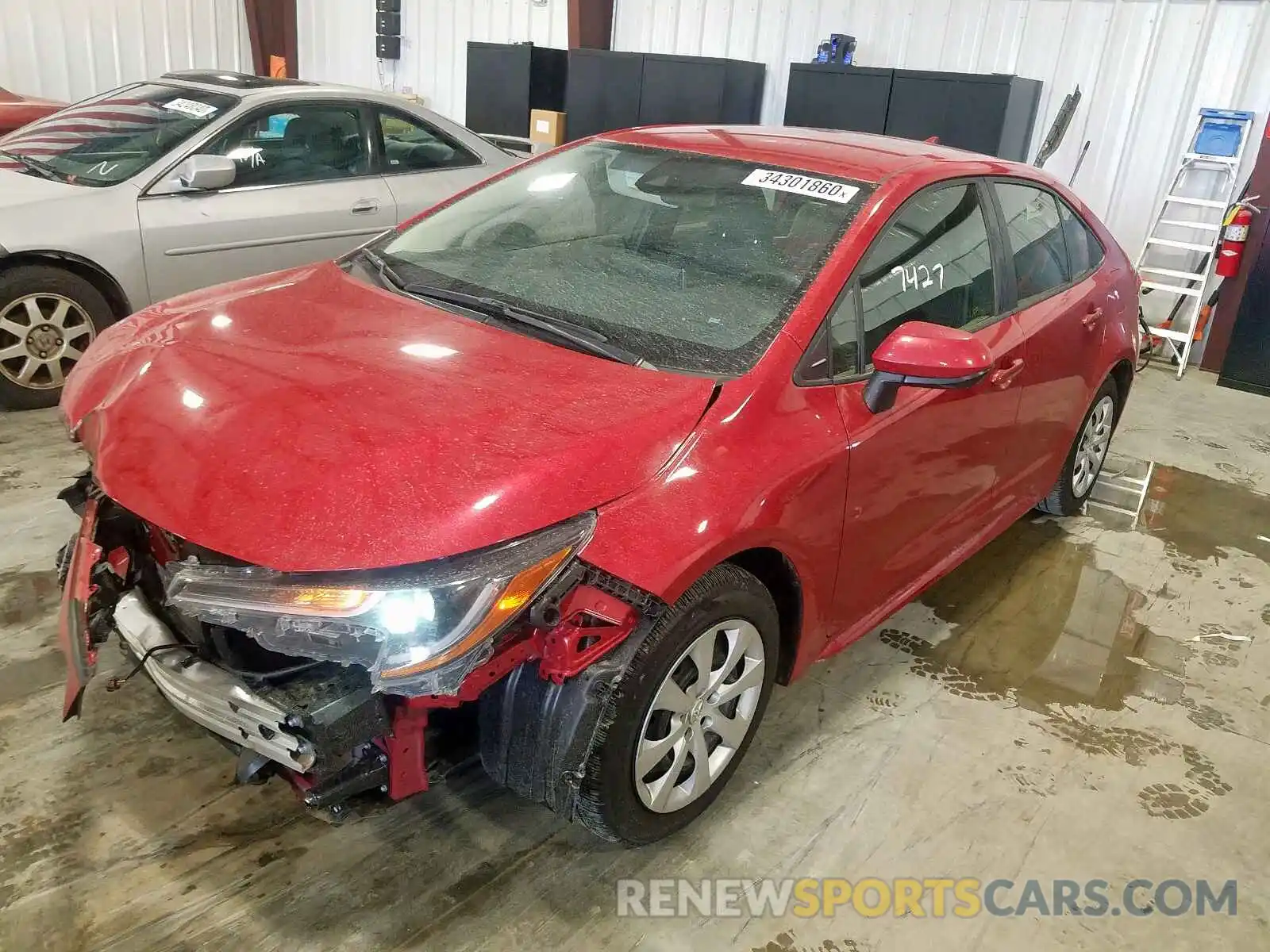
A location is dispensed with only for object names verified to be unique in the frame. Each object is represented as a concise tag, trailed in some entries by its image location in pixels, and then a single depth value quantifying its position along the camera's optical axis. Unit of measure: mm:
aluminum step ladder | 5914
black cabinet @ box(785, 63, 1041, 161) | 5988
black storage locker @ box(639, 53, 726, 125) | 6930
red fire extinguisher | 5875
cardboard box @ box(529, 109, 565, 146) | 7676
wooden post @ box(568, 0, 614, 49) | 7855
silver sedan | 3887
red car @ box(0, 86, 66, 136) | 6020
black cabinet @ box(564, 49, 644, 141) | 7305
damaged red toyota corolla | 1590
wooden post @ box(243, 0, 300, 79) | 9469
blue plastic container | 5871
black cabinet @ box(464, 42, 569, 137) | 7805
